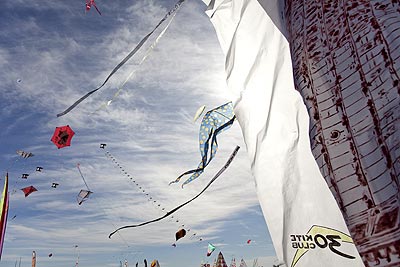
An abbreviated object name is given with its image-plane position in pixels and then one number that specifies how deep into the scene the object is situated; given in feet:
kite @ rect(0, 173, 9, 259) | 37.58
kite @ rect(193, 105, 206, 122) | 18.64
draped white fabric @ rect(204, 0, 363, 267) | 4.66
